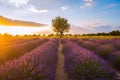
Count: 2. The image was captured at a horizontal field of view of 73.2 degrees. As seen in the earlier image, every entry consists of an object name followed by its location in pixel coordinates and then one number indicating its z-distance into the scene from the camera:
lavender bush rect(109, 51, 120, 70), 3.50
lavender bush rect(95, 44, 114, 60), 4.23
